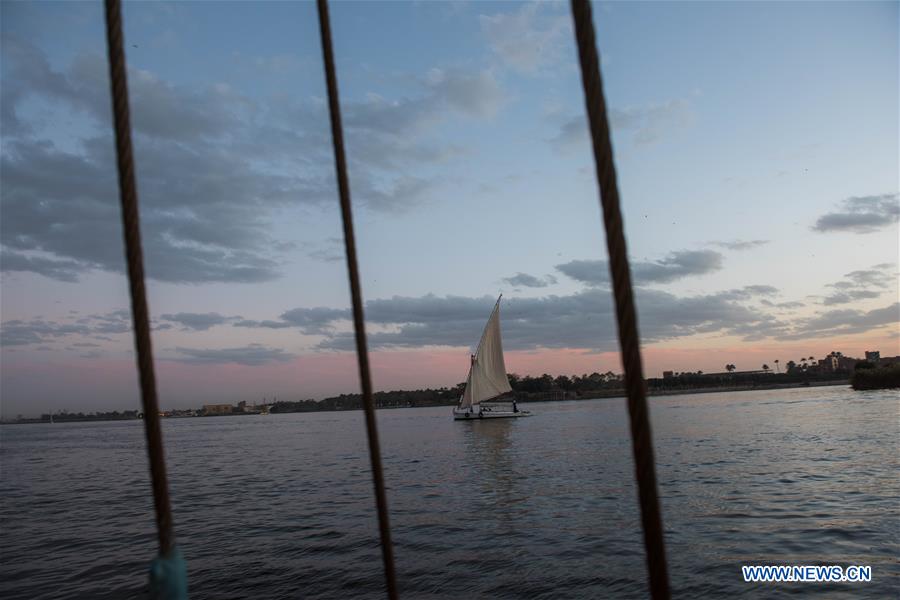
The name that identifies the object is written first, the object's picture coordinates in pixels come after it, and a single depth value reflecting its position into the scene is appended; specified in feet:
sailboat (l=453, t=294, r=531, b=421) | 215.51
